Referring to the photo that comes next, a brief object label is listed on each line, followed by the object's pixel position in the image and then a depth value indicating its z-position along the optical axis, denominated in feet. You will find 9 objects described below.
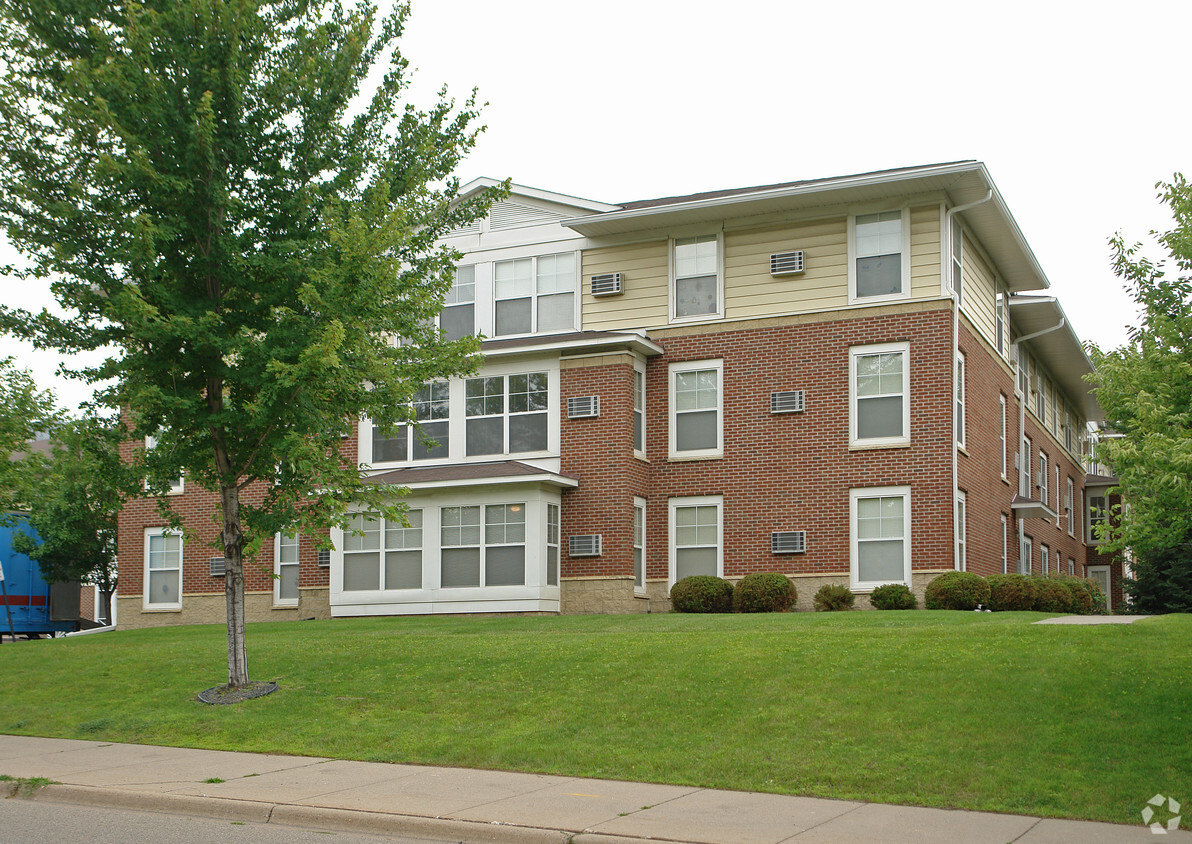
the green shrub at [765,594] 72.18
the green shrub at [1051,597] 70.03
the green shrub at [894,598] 70.18
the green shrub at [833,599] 71.92
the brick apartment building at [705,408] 73.77
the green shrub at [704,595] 73.97
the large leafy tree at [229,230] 44.68
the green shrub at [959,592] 68.03
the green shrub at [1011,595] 68.74
